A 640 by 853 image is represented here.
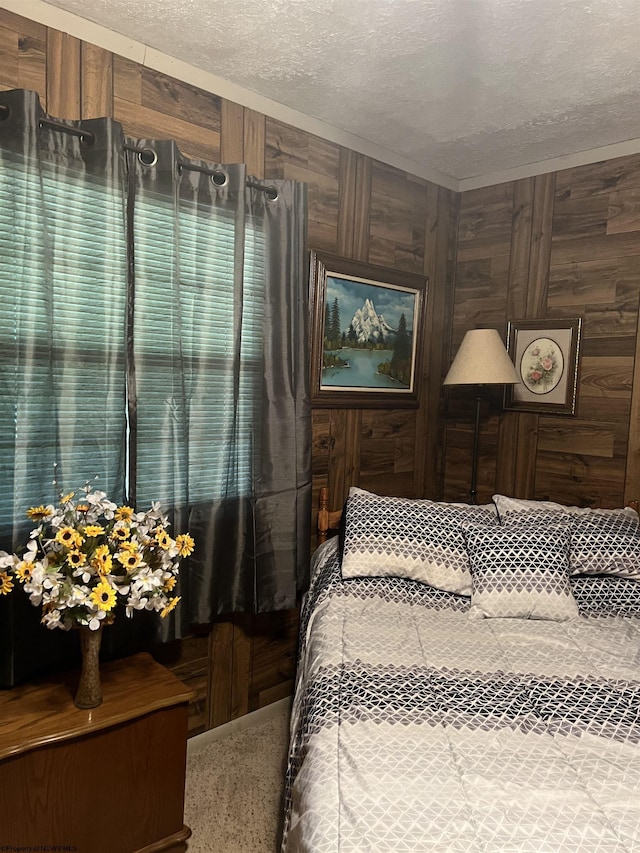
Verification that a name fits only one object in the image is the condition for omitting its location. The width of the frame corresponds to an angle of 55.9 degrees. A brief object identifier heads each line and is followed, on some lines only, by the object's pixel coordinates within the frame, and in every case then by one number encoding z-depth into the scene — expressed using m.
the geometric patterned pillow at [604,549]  2.43
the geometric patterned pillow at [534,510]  2.69
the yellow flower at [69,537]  1.66
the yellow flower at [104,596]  1.64
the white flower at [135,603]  1.73
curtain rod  1.85
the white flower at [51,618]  1.63
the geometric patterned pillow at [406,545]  2.43
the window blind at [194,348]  2.13
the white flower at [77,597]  1.63
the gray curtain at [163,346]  1.84
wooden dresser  1.61
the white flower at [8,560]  1.62
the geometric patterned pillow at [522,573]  2.26
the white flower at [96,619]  1.67
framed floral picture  3.02
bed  1.25
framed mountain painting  2.84
